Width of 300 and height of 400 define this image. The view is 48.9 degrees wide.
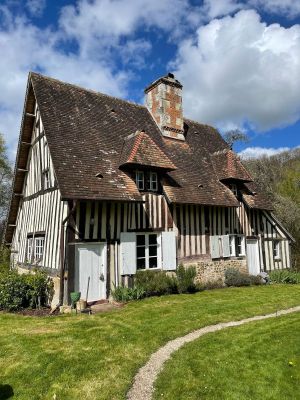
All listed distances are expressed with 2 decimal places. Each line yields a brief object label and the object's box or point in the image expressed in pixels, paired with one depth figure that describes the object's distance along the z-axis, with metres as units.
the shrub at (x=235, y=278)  14.98
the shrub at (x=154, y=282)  12.02
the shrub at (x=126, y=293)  11.38
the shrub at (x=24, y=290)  10.84
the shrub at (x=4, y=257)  14.93
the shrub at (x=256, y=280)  15.67
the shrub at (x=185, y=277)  12.86
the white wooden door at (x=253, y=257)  17.33
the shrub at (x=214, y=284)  14.26
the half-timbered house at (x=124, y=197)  11.48
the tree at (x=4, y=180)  29.98
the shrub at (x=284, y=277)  16.77
